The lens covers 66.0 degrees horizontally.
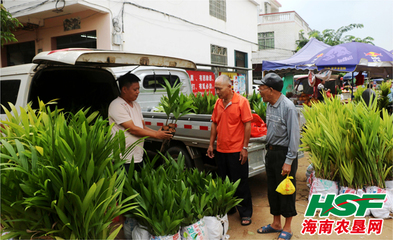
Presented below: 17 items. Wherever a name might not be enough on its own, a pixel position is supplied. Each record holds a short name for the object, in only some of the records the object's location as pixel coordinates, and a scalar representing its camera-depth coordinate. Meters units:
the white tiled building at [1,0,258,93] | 10.26
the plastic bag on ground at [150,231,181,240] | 2.52
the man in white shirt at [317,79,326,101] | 9.78
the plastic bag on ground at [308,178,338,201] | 3.98
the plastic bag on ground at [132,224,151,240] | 2.59
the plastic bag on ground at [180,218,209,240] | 2.71
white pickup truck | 3.82
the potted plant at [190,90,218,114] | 4.75
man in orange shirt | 3.58
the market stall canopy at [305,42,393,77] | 7.44
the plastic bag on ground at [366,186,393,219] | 3.67
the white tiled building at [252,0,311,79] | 27.19
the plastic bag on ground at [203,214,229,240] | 2.92
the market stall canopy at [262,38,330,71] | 10.45
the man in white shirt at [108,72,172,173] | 3.16
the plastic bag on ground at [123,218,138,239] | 2.79
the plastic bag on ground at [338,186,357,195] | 3.83
